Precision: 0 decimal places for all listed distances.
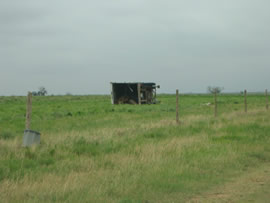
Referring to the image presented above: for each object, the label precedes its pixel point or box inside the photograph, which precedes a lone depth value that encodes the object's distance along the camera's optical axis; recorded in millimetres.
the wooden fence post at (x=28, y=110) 18219
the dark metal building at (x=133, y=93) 74687
